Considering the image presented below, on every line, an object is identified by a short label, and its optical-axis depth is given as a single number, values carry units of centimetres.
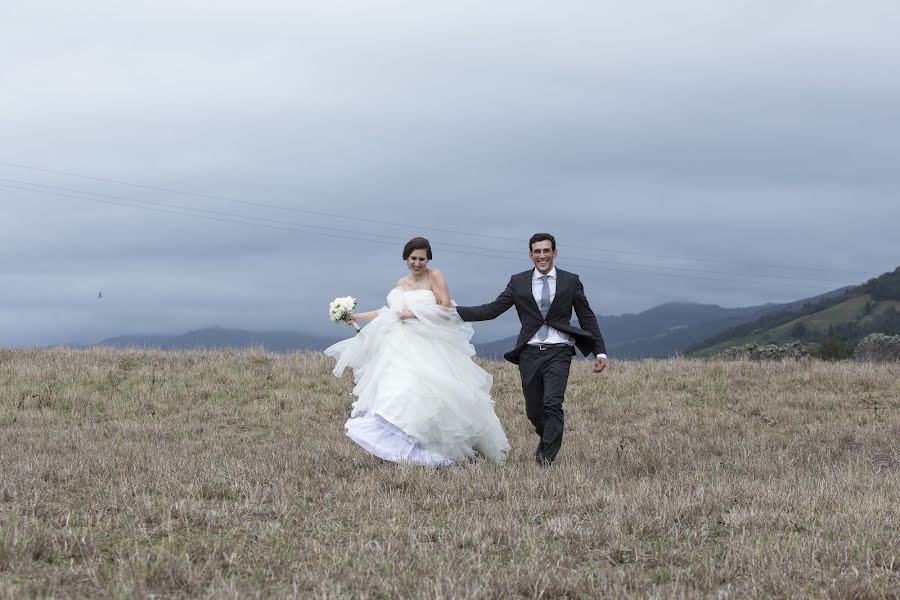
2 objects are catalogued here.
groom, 1032
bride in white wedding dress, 1033
